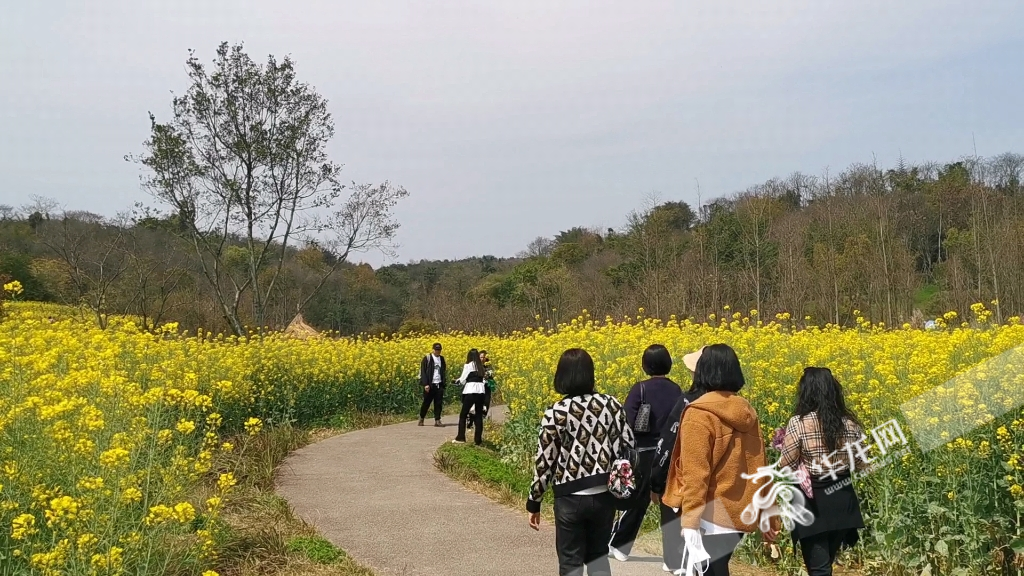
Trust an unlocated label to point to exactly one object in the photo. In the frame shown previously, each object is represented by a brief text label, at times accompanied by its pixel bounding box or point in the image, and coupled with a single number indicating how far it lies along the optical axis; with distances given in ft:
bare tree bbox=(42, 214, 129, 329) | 79.87
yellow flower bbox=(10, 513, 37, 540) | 12.84
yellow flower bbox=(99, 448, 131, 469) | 13.83
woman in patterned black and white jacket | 13.73
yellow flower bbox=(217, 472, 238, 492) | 15.44
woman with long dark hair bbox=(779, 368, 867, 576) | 13.76
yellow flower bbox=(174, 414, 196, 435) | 16.37
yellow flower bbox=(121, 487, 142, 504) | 13.94
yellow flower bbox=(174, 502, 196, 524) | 13.33
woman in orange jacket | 12.13
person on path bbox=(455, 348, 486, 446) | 39.50
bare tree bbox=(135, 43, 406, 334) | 67.56
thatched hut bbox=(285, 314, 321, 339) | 101.39
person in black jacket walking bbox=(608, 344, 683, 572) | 17.85
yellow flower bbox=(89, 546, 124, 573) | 12.72
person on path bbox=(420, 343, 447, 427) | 45.42
